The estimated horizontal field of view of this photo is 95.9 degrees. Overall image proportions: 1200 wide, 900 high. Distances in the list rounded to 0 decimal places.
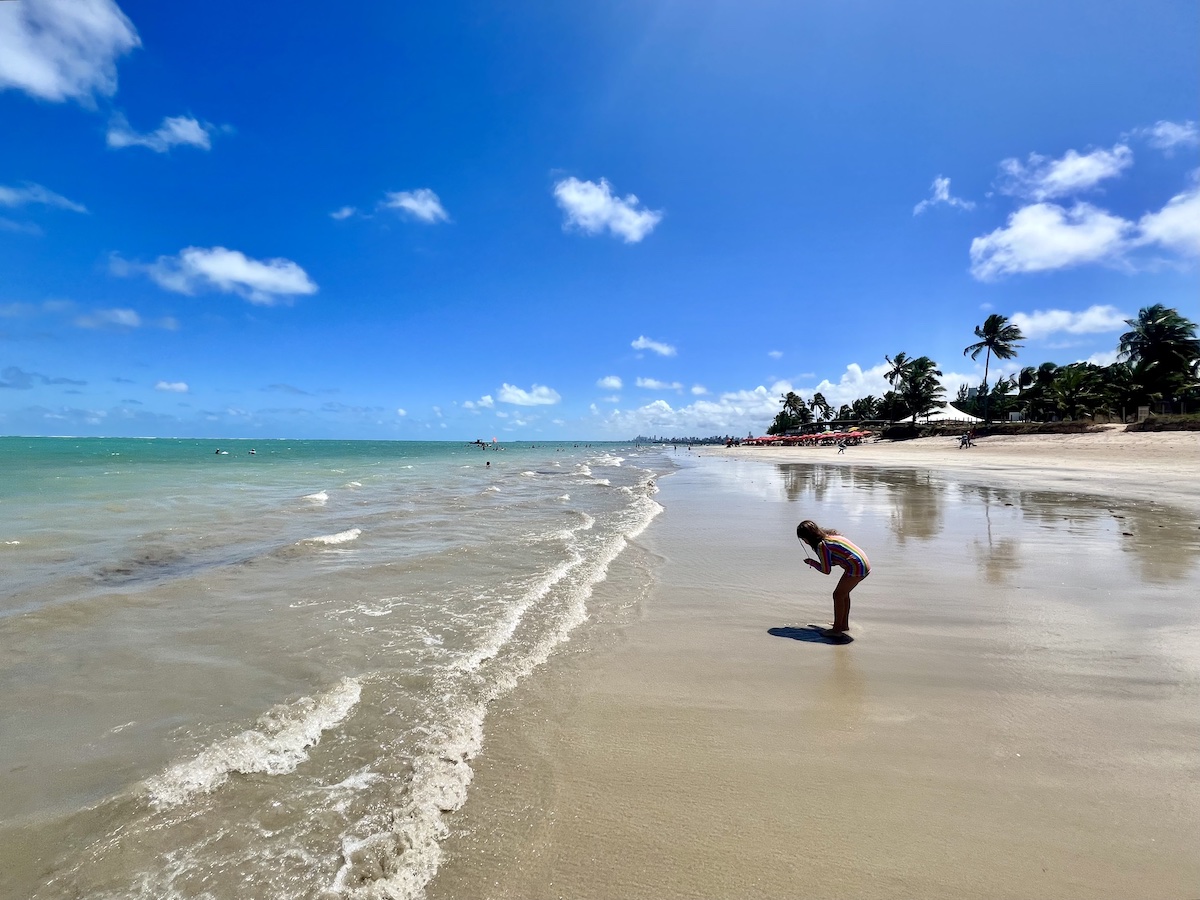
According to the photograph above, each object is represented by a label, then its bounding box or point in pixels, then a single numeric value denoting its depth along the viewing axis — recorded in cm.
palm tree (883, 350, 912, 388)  9731
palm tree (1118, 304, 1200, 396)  4903
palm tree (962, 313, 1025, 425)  6725
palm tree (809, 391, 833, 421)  13888
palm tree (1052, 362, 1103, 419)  5450
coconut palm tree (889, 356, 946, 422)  7788
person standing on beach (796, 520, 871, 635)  584
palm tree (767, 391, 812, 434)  13138
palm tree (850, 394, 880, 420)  11194
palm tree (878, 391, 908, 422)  8769
